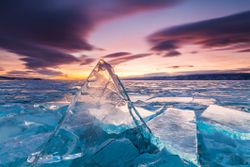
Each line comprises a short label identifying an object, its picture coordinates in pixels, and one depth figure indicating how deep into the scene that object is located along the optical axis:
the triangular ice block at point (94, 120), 1.72
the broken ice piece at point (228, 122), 2.61
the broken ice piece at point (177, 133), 1.76
